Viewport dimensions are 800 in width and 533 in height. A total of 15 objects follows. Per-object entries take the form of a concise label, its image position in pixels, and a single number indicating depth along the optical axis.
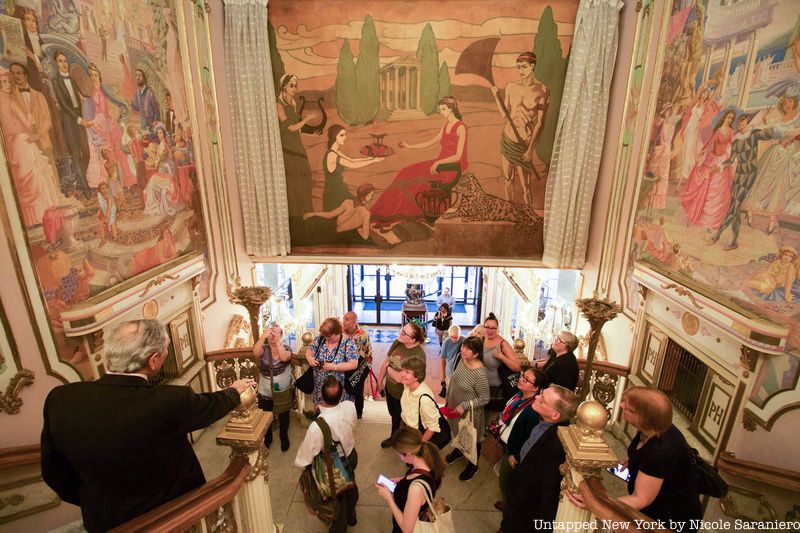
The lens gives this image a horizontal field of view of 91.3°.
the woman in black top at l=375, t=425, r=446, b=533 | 2.39
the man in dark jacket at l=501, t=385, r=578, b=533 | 2.55
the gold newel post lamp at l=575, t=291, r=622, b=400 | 4.15
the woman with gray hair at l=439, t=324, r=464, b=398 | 4.92
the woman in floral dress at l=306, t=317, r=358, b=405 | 4.12
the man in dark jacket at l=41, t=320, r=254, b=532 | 1.74
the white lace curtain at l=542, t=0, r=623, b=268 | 5.51
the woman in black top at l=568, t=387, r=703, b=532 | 2.07
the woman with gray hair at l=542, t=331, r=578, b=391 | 3.87
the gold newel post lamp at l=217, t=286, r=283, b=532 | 2.35
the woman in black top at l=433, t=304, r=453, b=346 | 10.23
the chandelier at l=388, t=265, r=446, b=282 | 11.27
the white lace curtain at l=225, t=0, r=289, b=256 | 5.76
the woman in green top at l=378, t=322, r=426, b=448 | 4.15
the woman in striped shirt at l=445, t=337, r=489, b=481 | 3.75
